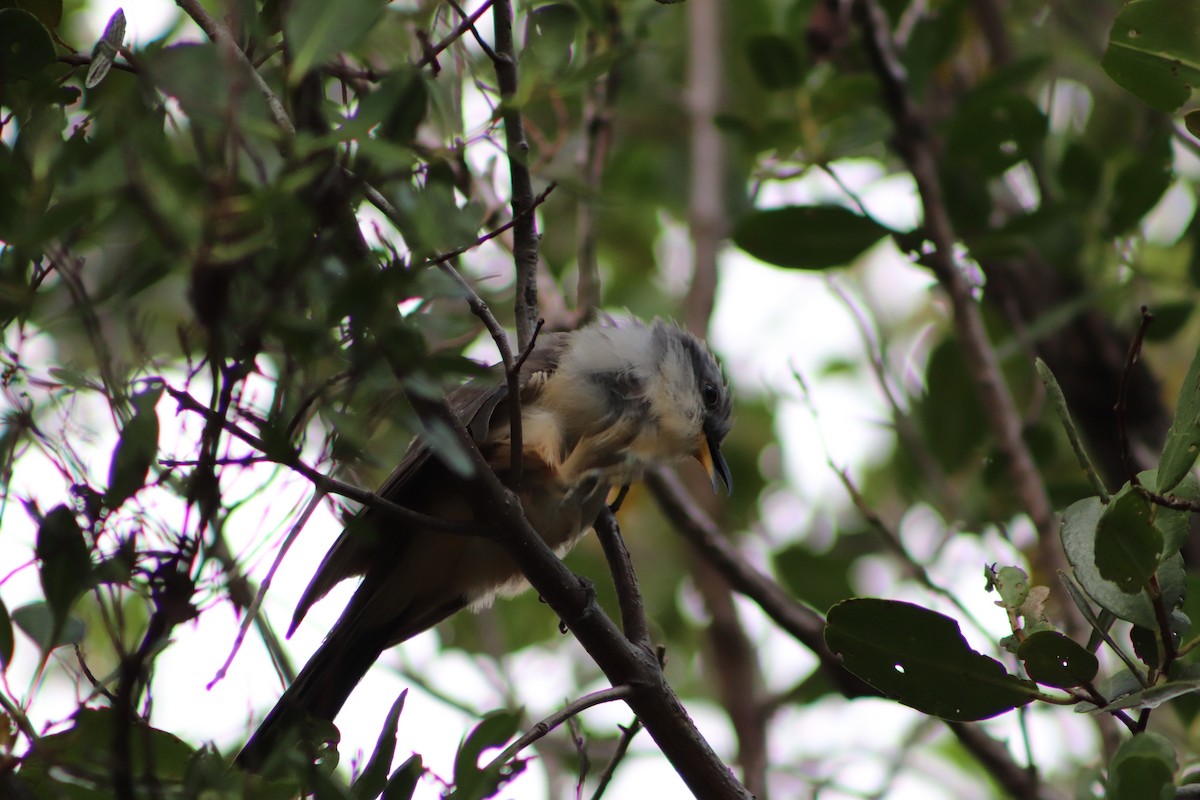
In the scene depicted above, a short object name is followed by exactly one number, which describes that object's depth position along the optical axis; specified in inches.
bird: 260.7
